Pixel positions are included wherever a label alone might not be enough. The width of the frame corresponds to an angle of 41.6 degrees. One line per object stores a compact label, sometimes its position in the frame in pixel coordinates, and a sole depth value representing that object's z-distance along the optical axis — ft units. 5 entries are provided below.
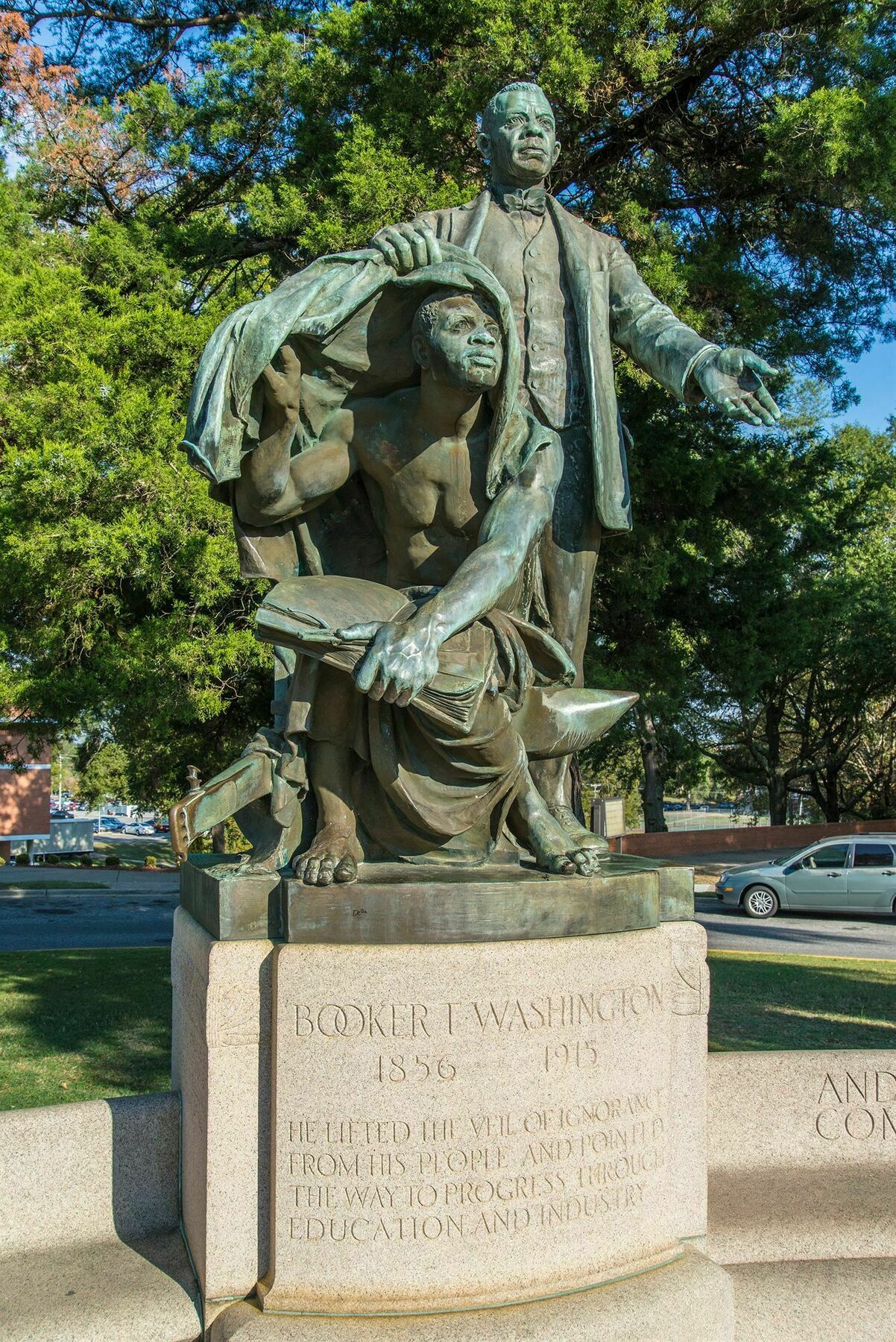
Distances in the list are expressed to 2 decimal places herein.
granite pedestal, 9.59
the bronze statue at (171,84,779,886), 10.69
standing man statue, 13.57
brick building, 116.67
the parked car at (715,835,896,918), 57.88
